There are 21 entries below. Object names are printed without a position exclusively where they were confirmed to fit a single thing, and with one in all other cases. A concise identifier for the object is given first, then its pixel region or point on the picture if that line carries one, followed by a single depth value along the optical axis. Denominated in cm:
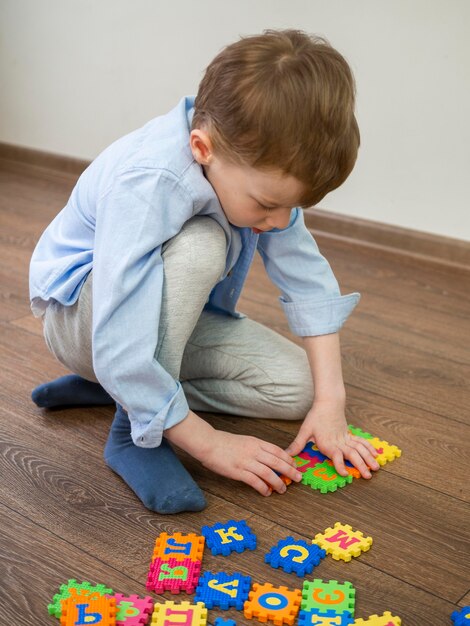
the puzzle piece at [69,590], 85
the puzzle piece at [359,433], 120
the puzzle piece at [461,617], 84
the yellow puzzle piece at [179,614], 83
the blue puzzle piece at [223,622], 84
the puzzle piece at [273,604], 85
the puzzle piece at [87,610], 83
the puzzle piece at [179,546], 93
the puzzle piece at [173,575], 89
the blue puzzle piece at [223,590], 87
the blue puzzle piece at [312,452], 114
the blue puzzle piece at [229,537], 95
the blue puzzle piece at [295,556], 92
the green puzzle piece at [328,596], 86
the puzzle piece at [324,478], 108
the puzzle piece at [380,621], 84
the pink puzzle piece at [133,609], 84
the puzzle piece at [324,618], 83
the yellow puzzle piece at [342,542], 95
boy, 90
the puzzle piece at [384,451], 114
